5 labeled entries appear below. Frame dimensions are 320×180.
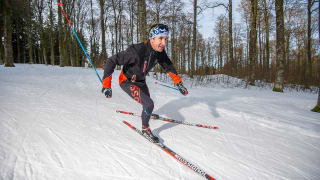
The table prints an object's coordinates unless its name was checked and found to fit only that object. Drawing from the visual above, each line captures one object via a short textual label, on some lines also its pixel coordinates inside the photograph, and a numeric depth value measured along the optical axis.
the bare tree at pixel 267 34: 16.35
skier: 2.76
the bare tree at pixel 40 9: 19.92
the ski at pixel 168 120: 3.38
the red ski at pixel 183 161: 1.89
